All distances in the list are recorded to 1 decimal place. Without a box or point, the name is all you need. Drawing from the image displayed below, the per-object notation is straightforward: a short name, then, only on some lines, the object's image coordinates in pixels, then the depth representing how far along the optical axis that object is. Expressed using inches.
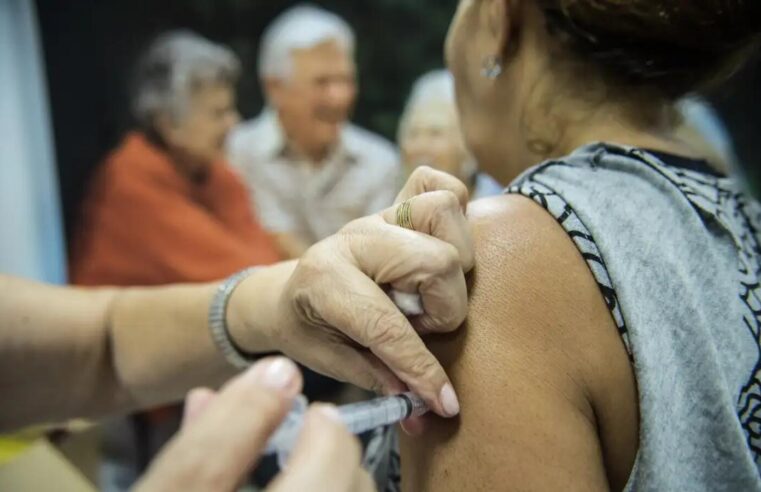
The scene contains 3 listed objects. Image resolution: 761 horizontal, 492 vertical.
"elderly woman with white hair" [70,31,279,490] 90.6
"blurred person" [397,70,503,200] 105.0
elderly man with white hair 100.1
